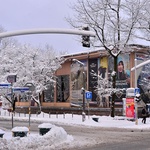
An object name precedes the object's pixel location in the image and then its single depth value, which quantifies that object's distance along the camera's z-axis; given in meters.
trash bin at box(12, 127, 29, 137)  16.20
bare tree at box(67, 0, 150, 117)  34.91
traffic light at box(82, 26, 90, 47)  16.05
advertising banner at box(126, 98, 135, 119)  33.56
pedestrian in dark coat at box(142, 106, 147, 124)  32.09
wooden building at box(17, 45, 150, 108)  44.41
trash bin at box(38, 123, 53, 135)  17.71
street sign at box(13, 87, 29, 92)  23.20
